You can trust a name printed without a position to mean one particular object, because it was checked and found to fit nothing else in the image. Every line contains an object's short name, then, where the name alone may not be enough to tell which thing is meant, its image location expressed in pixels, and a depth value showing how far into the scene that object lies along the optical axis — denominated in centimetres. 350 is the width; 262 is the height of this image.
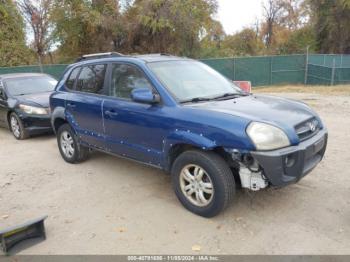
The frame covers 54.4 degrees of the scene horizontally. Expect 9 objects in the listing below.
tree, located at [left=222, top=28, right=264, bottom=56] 4197
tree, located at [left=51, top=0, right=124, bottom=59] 2220
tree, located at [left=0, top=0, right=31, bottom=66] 1905
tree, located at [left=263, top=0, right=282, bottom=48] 4579
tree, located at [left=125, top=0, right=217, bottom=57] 2095
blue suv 342
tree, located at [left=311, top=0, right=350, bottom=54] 2620
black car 788
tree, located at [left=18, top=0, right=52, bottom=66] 3212
